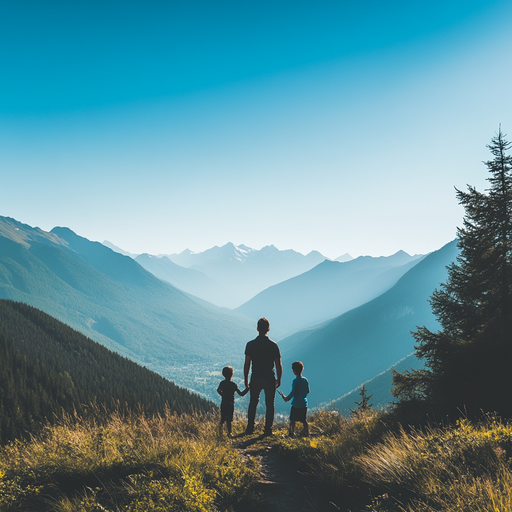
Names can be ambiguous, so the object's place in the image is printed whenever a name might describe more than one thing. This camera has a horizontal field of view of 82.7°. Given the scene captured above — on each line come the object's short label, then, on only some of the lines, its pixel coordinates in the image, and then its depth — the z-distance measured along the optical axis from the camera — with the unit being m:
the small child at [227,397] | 8.70
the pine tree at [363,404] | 13.11
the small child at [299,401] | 8.45
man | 8.06
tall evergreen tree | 10.49
